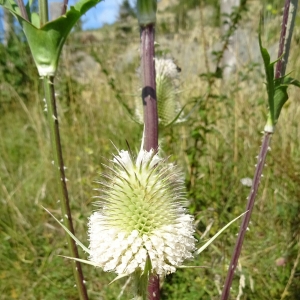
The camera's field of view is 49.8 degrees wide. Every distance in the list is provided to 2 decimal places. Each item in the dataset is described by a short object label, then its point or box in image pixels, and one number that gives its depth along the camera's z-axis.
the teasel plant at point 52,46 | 0.15
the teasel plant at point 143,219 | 0.14
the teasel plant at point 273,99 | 0.18
